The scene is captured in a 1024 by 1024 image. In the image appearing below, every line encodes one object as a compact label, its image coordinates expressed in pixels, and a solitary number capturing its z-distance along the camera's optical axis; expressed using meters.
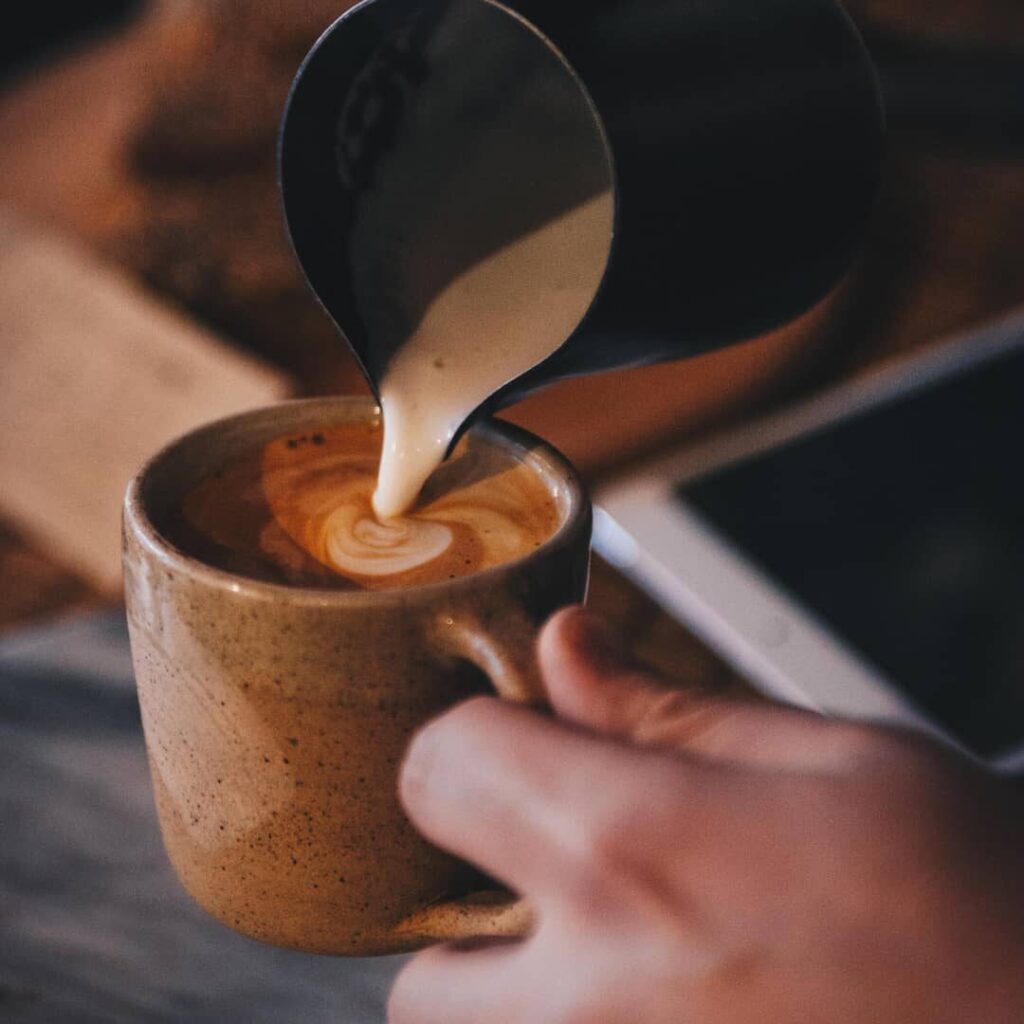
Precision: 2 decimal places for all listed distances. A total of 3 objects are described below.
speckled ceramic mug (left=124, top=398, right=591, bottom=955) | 0.48
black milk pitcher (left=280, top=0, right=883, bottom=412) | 0.47
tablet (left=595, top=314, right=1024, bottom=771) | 0.93
